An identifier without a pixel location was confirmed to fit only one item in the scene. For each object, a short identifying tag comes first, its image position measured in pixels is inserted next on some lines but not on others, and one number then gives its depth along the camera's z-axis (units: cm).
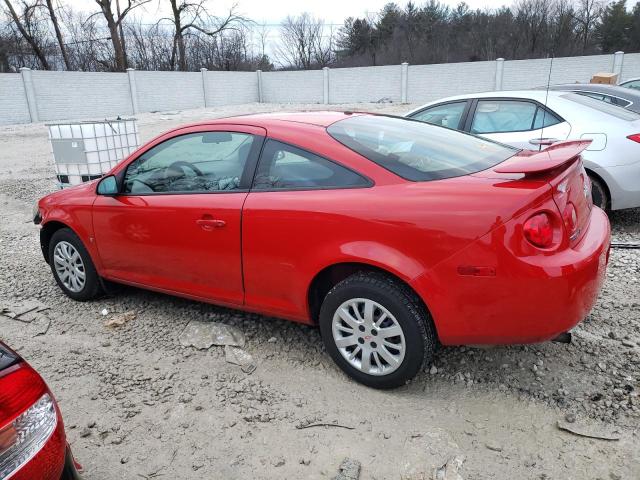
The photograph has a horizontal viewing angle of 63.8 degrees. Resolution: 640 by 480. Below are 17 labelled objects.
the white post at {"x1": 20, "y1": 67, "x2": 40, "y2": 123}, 2258
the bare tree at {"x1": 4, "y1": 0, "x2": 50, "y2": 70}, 3123
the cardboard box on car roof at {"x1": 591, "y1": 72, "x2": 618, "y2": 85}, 1506
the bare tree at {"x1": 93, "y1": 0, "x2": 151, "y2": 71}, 3375
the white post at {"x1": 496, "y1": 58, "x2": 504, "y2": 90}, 2733
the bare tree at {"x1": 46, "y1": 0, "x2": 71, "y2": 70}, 3284
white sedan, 496
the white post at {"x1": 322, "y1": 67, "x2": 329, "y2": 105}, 3111
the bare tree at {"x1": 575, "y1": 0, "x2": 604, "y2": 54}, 3100
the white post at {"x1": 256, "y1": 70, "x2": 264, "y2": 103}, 3341
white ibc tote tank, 660
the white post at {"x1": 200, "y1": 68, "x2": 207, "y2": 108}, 3020
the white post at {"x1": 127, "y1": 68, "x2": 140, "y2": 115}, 2653
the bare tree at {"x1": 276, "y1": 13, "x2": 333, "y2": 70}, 5341
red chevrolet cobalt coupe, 243
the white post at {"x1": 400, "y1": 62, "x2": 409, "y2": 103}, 2938
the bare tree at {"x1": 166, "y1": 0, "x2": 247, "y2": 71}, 3828
